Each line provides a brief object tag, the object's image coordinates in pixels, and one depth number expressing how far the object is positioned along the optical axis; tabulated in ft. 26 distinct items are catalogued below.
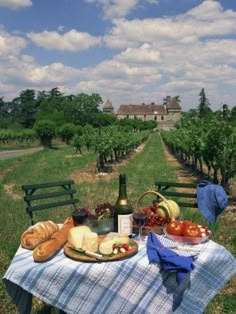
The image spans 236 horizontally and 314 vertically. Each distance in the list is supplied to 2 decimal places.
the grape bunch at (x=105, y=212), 8.39
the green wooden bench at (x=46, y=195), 11.38
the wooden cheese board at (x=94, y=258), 6.79
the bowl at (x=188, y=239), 7.57
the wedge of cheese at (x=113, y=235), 7.31
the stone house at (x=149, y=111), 334.00
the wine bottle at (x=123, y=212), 7.73
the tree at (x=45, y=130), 121.50
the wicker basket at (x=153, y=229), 8.12
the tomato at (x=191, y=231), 7.63
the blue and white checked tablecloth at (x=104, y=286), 6.68
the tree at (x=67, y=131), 133.51
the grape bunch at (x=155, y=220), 8.26
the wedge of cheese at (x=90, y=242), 6.99
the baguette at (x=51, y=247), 6.91
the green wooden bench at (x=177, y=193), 11.66
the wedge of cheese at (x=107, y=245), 6.92
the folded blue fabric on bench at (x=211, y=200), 8.94
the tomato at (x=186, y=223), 7.77
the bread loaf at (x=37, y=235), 7.58
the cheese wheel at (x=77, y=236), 7.07
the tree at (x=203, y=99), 296.29
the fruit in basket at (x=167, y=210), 8.33
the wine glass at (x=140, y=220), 8.03
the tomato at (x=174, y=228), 7.69
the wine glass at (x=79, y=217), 8.23
